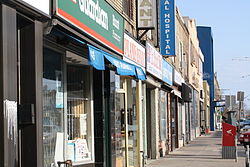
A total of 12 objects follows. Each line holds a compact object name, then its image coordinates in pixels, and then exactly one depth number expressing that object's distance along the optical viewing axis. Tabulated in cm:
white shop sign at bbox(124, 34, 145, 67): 1322
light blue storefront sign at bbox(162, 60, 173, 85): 2111
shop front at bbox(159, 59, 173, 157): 2189
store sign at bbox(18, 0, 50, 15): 633
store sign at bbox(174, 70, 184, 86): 2598
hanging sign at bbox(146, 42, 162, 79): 1698
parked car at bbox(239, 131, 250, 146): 3024
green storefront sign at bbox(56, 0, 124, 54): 779
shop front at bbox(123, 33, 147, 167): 1520
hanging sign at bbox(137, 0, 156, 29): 1625
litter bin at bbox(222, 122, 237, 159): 2047
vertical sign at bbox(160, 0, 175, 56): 2245
